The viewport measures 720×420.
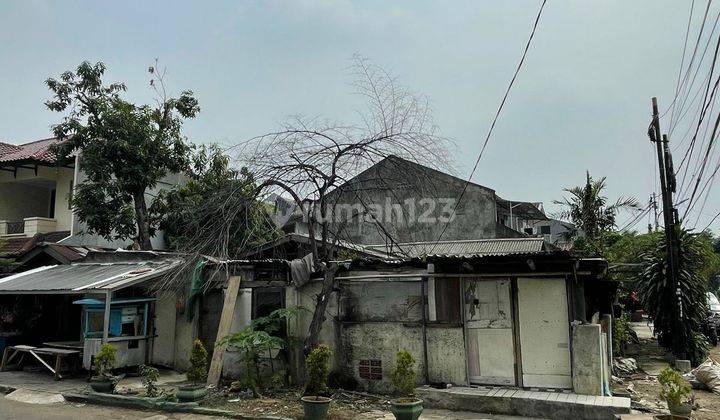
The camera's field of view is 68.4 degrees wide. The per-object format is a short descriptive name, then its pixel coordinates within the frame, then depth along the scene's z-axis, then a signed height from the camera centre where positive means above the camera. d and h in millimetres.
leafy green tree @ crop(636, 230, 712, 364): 14859 -128
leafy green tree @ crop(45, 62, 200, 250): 16828 +4673
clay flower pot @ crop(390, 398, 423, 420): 7711 -1668
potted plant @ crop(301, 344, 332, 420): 9164 -1324
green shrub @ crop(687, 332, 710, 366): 14828 -1623
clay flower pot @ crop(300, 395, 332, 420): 8312 -1760
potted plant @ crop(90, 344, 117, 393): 10570 -1497
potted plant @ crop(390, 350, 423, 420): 7723 -1569
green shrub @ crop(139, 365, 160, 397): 10141 -1614
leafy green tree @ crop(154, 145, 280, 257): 11062 +1628
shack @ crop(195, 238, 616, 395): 9297 -499
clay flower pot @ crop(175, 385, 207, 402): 9672 -1756
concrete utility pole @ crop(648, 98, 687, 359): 14742 +1859
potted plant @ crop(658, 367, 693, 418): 7871 -1505
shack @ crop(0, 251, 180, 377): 12469 -174
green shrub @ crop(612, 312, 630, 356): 15234 -1288
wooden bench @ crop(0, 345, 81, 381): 12348 -1406
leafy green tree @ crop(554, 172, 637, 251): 24469 +3854
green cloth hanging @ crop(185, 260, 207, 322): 12570 +137
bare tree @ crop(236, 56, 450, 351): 10406 +2384
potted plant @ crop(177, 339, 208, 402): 9992 -1437
